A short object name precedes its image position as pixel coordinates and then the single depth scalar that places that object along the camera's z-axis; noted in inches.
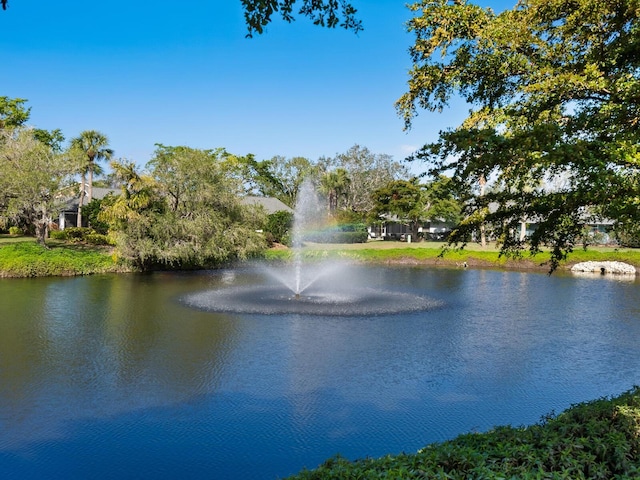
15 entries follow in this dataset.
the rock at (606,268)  1289.4
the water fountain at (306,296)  729.0
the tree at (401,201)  2187.5
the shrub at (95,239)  1517.0
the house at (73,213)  1908.2
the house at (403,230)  2492.6
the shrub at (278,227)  1833.2
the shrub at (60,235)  1571.1
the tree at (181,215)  1154.0
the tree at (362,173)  3026.6
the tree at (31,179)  1221.1
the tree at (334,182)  2706.7
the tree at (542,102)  228.5
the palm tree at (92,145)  1815.9
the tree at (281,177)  3002.0
